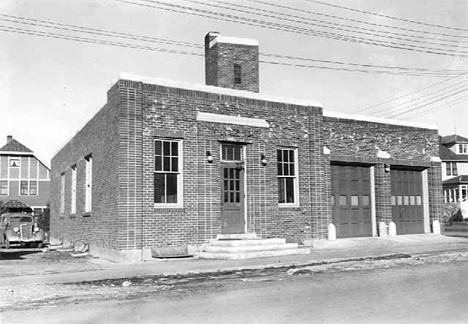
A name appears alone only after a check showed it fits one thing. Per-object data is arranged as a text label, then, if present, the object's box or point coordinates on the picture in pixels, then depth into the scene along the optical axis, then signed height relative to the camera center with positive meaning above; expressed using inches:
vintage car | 819.4 -43.8
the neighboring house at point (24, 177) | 1763.0 +100.1
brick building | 605.3 +48.3
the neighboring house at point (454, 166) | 2119.8 +147.8
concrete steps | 595.5 -54.5
